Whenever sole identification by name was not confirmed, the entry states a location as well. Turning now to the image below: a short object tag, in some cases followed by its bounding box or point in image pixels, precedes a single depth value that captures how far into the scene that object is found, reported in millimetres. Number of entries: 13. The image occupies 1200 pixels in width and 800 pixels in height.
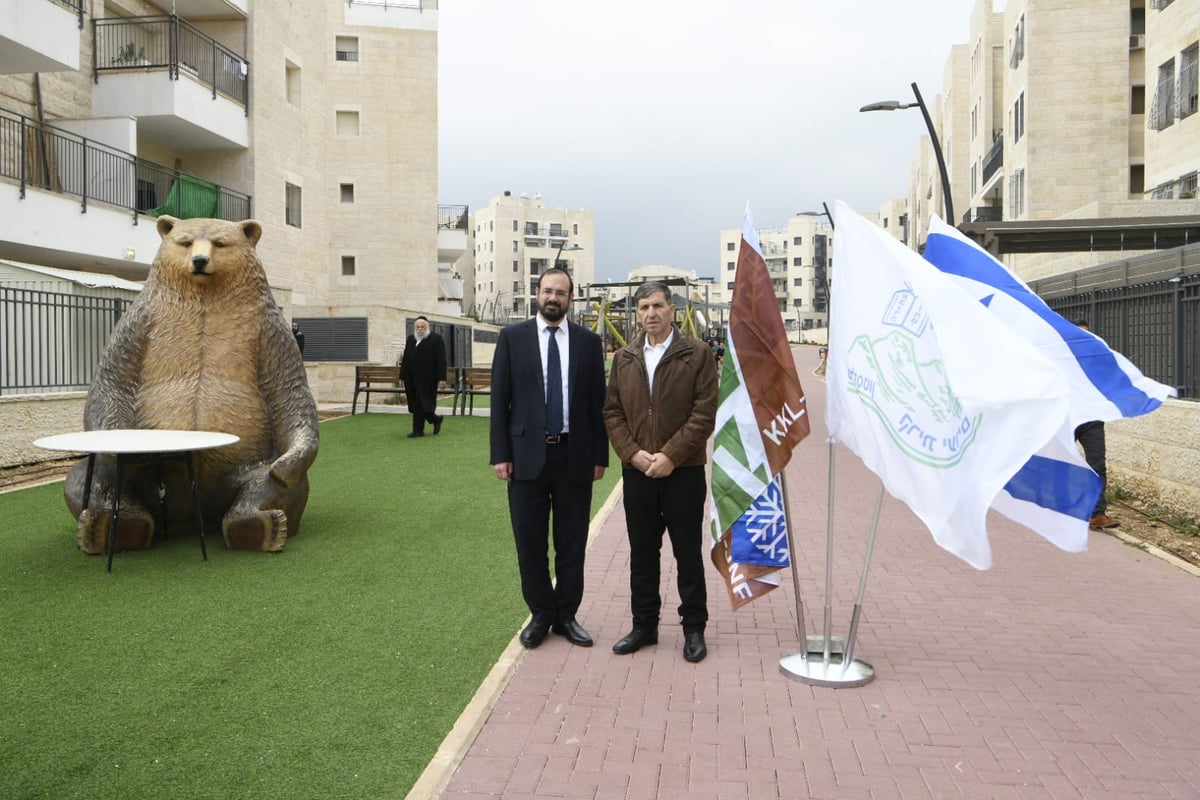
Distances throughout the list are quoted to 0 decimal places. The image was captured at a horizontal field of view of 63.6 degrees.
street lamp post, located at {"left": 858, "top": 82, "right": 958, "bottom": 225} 17484
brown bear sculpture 6812
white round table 5883
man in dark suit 4910
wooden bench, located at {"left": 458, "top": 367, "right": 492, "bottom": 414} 19144
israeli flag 3961
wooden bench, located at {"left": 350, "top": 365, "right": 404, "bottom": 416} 18641
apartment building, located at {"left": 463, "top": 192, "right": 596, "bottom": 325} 103812
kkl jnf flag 4535
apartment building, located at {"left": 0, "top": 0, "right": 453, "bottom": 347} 16547
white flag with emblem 3645
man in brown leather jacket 4688
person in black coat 14672
